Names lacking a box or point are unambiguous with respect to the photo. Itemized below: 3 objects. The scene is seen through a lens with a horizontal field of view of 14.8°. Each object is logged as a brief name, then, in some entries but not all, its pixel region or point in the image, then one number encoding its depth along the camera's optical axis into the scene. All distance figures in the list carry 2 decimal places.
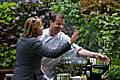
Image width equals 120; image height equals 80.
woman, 4.91
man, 5.56
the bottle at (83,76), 5.17
